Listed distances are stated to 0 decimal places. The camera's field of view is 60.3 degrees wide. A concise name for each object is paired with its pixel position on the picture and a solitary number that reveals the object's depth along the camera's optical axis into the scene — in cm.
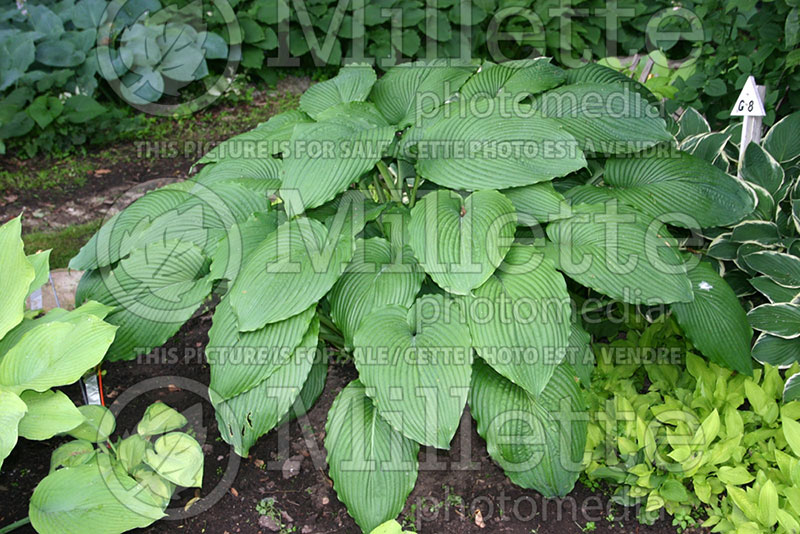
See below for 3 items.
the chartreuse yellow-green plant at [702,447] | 179
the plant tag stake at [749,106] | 209
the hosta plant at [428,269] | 169
